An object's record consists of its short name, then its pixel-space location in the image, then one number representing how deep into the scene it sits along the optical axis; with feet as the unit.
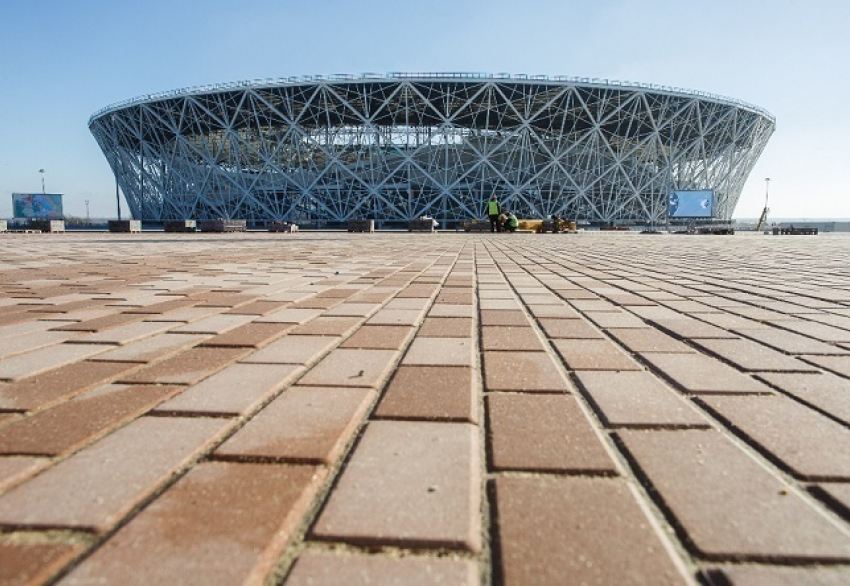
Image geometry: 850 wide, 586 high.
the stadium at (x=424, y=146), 142.10
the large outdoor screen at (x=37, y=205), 167.43
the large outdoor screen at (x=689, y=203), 133.39
